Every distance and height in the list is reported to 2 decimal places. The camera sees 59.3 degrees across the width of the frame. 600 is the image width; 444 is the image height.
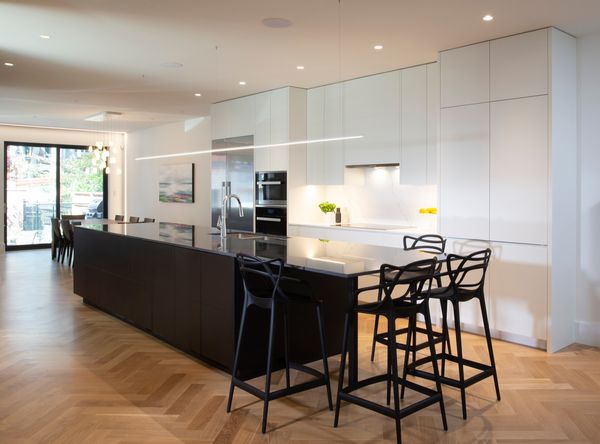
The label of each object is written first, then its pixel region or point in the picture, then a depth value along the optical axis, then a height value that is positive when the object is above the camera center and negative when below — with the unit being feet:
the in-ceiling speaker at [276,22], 14.55 +5.29
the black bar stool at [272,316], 10.07 -2.13
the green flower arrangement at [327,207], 23.20 +0.16
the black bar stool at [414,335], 11.35 -2.92
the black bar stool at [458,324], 10.71 -2.42
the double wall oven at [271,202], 23.21 +0.40
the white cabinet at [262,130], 23.95 +3.71
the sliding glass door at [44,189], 38.42 +1.75
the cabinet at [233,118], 25.00 +4.62
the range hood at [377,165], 20.36 +1.82
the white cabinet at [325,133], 22.15 +3.33
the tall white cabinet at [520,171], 14.83 +1.16
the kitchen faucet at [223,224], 16.02 -0.40
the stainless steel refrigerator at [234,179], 25.03 +1.59
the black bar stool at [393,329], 9.25 -2.31
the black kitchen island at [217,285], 11.58 -1.96
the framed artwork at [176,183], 34.55 +1.92
